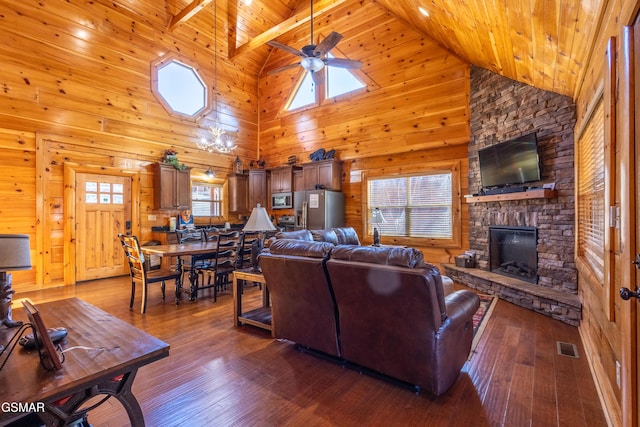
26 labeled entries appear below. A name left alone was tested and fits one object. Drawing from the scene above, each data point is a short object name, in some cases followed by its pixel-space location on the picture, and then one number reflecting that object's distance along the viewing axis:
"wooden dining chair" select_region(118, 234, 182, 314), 3.76
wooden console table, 1.08
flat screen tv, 4.05
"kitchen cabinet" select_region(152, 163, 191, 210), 6.37
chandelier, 7.12
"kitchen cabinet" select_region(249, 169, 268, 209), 8.00
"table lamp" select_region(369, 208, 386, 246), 5.41
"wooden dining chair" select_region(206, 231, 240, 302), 4.30
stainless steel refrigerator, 6.56
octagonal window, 6.60
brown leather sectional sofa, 1.89
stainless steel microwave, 7.56
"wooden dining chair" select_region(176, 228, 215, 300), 4.38
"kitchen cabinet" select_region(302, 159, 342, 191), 6.84
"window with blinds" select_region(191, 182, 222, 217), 7.32
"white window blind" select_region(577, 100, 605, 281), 2.40
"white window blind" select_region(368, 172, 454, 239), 5.73
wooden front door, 5.58
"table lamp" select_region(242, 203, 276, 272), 3.43
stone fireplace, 3.70
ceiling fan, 4.12
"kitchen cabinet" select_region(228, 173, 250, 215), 7.85
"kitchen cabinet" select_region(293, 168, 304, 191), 7.39
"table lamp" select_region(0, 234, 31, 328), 1.39
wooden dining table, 3.95
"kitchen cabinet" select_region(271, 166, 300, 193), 7.59
